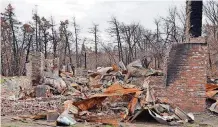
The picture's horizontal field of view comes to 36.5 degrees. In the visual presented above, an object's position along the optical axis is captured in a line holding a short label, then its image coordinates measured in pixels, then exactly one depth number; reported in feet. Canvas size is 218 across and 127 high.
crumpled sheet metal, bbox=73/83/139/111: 30.78
